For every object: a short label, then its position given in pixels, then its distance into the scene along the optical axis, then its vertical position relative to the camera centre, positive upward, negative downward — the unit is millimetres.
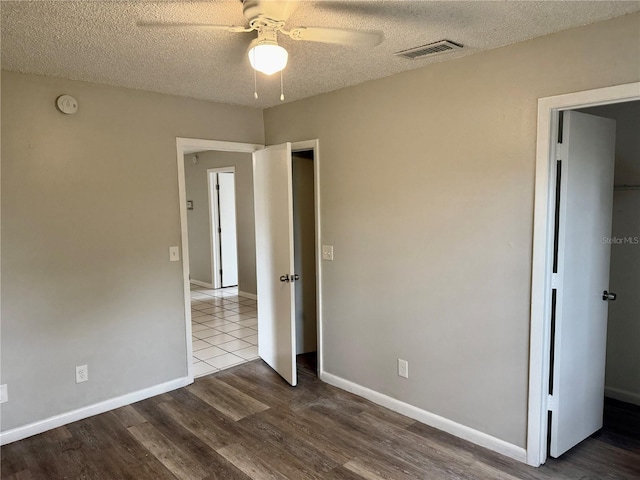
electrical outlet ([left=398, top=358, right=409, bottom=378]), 3119 -1167
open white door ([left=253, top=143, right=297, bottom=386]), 3566 -419
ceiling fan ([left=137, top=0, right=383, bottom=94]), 1709 +702
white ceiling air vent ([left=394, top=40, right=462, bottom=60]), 2396 +894
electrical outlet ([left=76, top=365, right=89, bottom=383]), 3121 -1165
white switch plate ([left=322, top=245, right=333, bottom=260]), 3577 -368
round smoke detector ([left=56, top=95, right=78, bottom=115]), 2924 +731
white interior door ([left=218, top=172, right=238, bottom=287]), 7523 -310
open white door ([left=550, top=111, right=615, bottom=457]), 2430 -435
